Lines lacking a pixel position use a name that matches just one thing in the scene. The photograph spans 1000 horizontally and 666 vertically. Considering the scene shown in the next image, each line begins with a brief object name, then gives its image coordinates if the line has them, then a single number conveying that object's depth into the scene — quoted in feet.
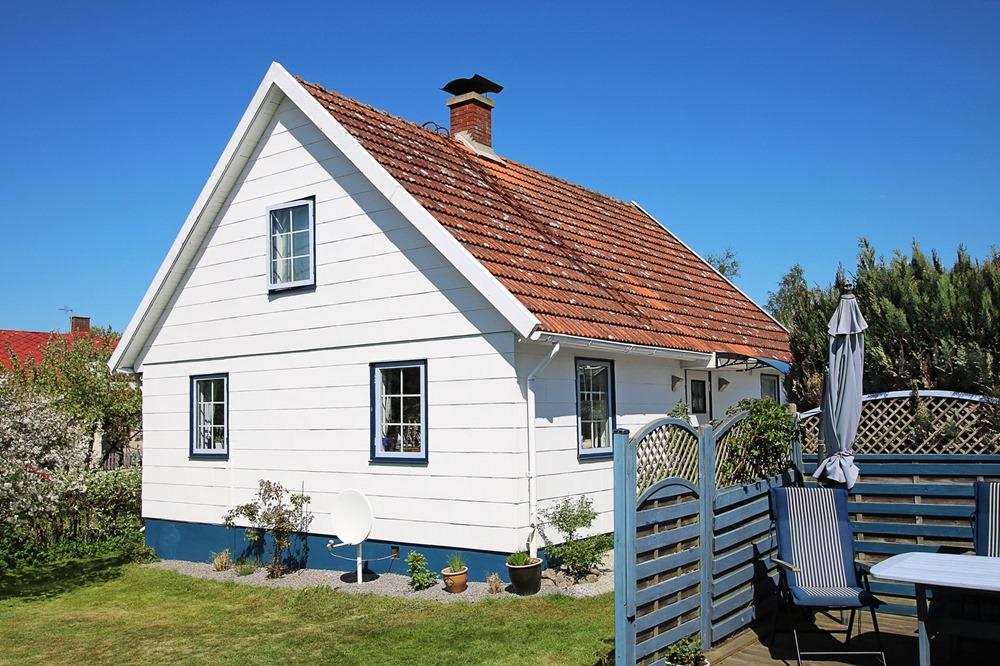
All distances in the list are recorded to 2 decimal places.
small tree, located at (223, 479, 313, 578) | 41.91
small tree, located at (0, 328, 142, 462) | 62.44
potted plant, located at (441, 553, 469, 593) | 35.19
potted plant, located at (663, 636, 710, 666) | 21.63
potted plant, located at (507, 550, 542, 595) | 33.88
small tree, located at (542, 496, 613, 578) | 35.70
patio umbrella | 27.14
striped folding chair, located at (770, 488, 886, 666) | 24.46
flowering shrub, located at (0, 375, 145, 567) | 41.39
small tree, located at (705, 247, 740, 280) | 172.04
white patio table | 19.39
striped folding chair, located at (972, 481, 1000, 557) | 23.38
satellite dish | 38.42
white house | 36.65
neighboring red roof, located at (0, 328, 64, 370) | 109.81
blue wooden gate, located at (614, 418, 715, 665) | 20.53
